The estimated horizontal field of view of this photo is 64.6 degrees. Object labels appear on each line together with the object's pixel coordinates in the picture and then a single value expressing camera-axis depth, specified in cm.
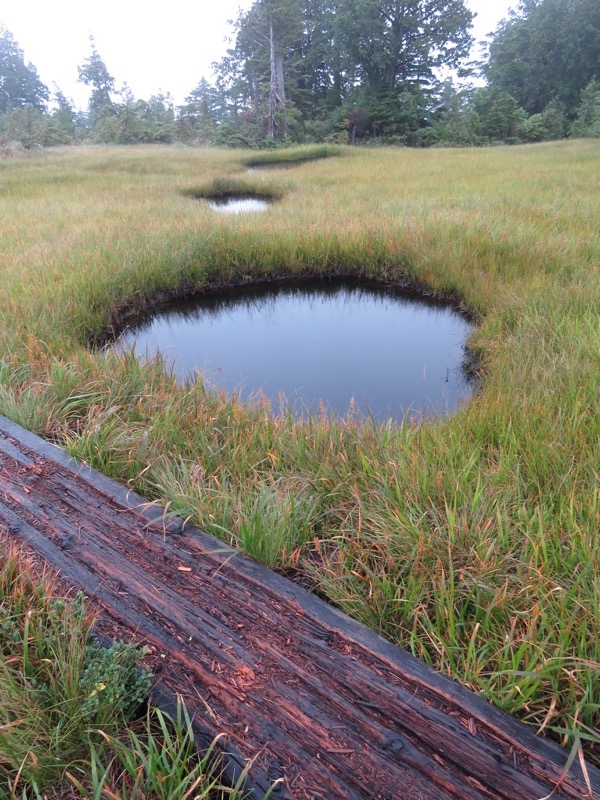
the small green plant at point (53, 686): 99
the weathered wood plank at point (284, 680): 99
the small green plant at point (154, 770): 95
